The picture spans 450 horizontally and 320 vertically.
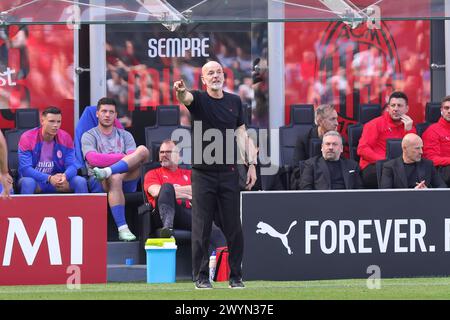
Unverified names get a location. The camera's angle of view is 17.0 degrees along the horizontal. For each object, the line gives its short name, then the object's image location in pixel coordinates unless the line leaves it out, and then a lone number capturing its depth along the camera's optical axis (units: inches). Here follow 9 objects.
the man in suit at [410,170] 622.5
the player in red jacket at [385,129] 665.6
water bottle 591.2
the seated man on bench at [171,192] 621.0
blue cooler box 588.1
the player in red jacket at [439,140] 663.8
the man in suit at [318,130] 663.8
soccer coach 503.8
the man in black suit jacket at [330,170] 623.5
